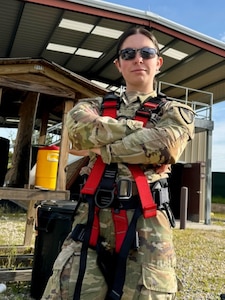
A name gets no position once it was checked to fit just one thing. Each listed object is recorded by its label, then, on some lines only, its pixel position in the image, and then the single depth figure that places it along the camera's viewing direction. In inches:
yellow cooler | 193.3
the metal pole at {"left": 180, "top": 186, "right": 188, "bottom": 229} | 420.8
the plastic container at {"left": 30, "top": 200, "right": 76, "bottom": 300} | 140.9
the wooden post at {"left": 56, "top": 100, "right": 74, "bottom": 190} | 191.3
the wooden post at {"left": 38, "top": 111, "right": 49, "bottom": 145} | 251.8
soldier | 61.3
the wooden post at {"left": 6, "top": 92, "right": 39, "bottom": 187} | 211.6
